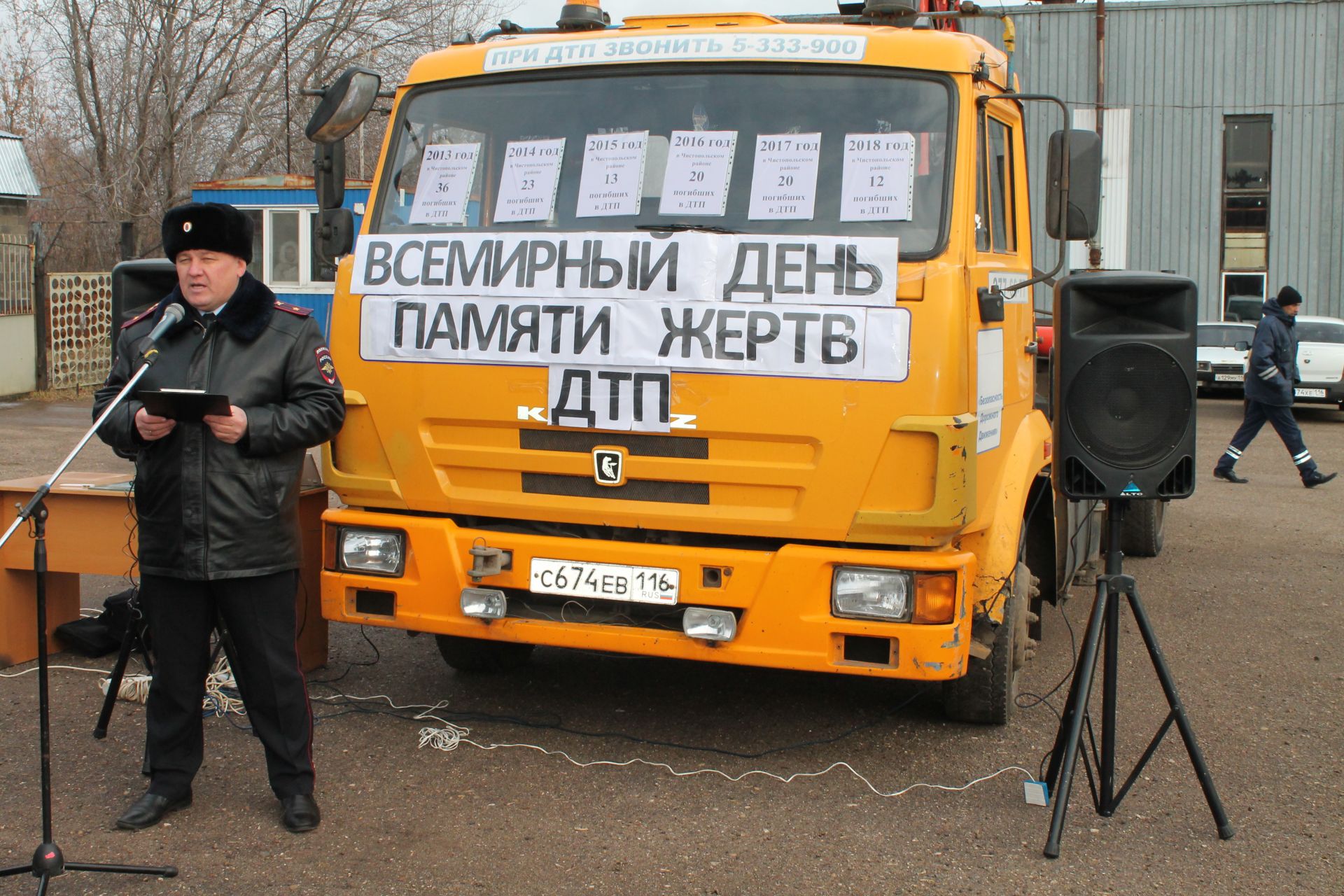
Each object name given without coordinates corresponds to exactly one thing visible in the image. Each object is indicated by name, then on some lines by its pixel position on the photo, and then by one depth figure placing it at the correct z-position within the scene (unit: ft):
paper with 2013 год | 16.57
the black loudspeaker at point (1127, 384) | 13.62
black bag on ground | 20.01
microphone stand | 11.68
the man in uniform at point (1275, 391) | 40.24
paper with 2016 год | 15.48
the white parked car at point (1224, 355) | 73.20
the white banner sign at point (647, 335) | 14.38
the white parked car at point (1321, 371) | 63.72
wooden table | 19.02
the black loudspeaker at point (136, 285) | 17.51
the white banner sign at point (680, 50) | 15.60
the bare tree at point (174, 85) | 78.43
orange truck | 14.43
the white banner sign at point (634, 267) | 14.61
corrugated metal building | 90.43
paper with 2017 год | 15.23
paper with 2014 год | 16.19
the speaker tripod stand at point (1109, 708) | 13.43
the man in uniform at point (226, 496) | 13.39
